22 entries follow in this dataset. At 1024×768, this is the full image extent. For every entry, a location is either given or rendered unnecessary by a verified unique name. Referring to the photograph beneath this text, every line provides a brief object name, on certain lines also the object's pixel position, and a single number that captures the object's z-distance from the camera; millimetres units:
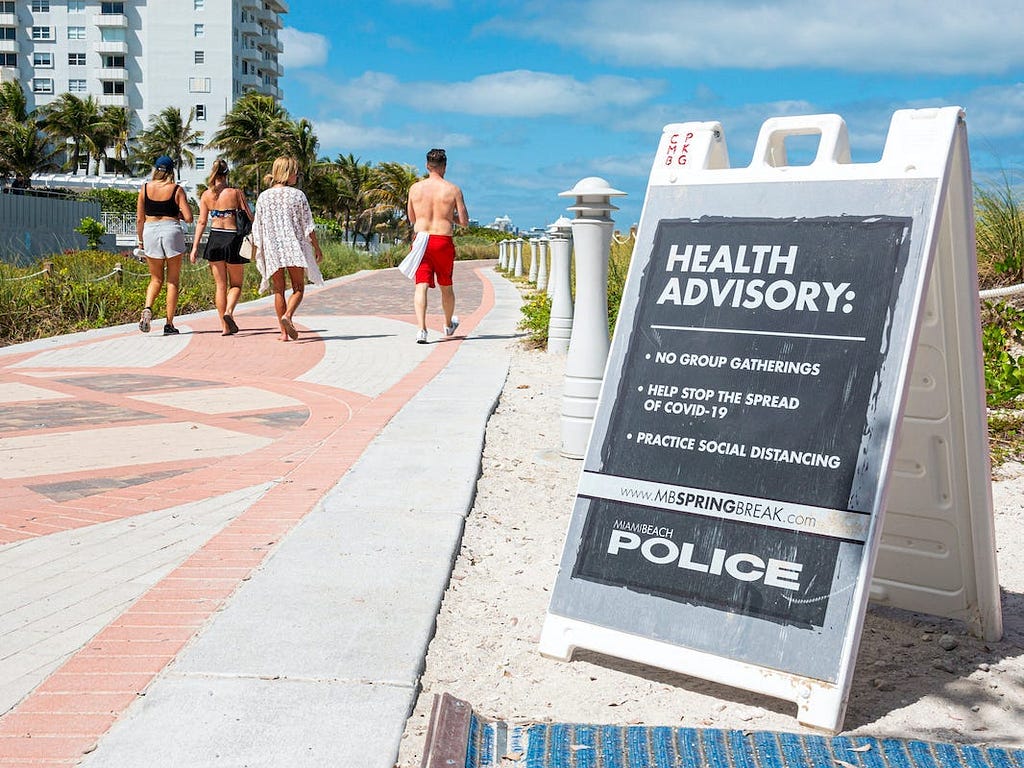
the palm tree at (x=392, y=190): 75500
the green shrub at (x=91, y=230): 38281
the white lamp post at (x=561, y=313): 9203
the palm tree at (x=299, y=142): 75375
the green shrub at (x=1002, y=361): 6035
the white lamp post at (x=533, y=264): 21281
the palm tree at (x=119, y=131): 94812
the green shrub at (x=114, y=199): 66856
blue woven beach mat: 2451
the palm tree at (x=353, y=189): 78125
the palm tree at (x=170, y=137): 95188
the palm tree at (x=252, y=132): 77688
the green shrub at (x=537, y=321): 10352
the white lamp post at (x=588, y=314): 5617
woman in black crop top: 11102
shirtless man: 10117
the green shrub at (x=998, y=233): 8594
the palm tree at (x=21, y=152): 84062
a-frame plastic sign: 2631
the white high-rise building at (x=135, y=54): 100562
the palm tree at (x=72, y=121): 92625
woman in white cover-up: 10367
